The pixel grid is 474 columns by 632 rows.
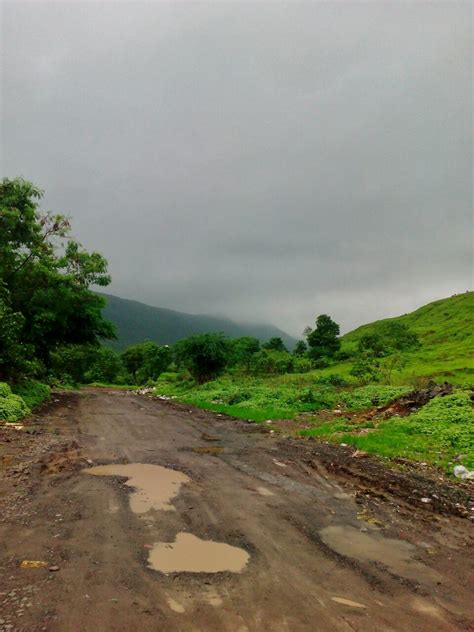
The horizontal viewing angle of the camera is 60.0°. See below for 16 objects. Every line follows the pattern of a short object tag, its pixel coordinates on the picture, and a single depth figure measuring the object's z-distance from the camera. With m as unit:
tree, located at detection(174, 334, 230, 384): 36.59
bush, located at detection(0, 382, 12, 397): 17.03
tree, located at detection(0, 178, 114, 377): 21.02
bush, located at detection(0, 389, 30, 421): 15.25
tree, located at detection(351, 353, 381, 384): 29.01
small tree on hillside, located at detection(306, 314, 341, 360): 70.00
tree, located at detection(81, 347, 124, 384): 67.06
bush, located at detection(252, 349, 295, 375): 51.28
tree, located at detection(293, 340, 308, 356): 85.38
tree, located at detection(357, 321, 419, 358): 51.34
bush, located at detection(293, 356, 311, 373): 53.55
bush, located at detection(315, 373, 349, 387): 29.54
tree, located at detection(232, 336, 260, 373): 44.49
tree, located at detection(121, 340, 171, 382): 61.69
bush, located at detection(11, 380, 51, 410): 20.67
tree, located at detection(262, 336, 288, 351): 81.25
